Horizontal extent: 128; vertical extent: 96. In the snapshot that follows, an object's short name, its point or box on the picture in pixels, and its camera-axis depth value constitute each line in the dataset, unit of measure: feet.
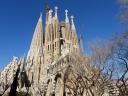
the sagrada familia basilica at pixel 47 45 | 144.07
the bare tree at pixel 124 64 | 36.97
